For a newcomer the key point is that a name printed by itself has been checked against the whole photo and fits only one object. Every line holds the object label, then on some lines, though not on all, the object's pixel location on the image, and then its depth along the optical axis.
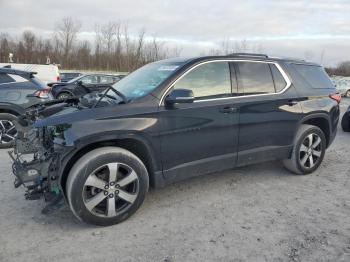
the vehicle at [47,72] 17.69
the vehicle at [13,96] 6.96
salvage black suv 3.54
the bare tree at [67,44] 52.66
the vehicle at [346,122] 8.91
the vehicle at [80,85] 6.43
